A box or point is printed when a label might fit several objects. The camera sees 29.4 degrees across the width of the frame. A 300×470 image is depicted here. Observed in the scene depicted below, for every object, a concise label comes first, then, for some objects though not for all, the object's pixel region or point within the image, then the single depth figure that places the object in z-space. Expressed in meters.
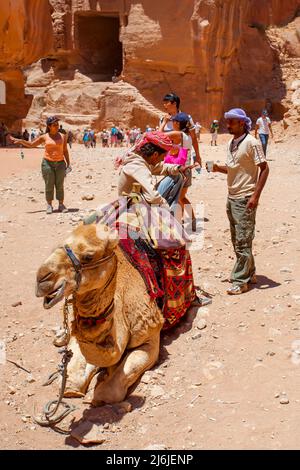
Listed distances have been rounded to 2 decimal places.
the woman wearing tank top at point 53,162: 8.91
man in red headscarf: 4.44
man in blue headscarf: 4.89
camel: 3.09
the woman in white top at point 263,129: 14.06
